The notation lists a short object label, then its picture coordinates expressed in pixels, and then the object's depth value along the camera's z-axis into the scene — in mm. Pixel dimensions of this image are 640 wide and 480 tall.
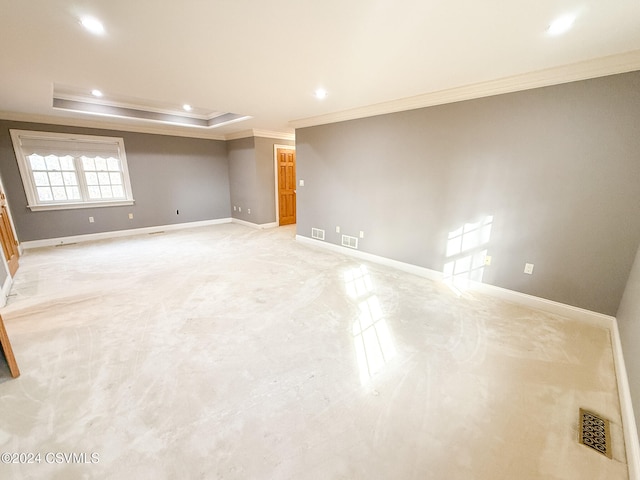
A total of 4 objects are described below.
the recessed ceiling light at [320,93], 3150
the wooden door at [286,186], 6586
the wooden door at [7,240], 3548
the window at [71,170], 4621
